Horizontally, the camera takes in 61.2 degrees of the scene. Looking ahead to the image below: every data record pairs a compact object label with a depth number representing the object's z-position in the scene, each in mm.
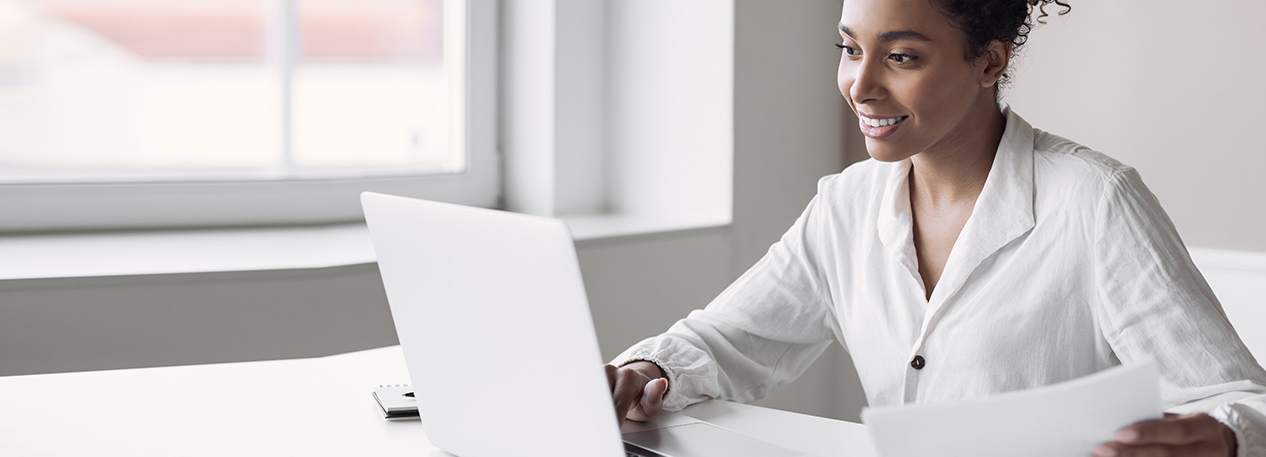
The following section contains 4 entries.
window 1892
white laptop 708
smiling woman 1020
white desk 975
